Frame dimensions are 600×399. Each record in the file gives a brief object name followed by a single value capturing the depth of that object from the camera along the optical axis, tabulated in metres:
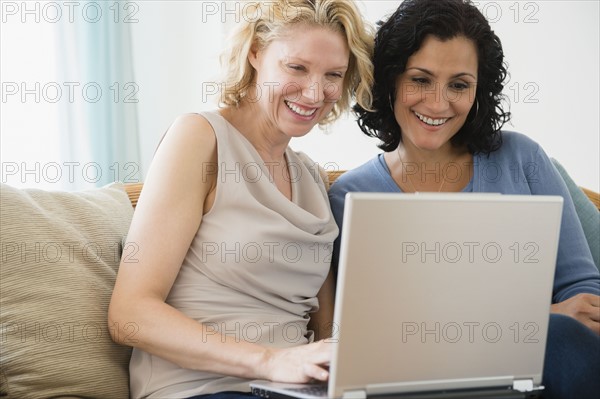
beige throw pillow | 2.07
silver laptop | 1.85
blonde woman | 2.09
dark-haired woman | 2.48
